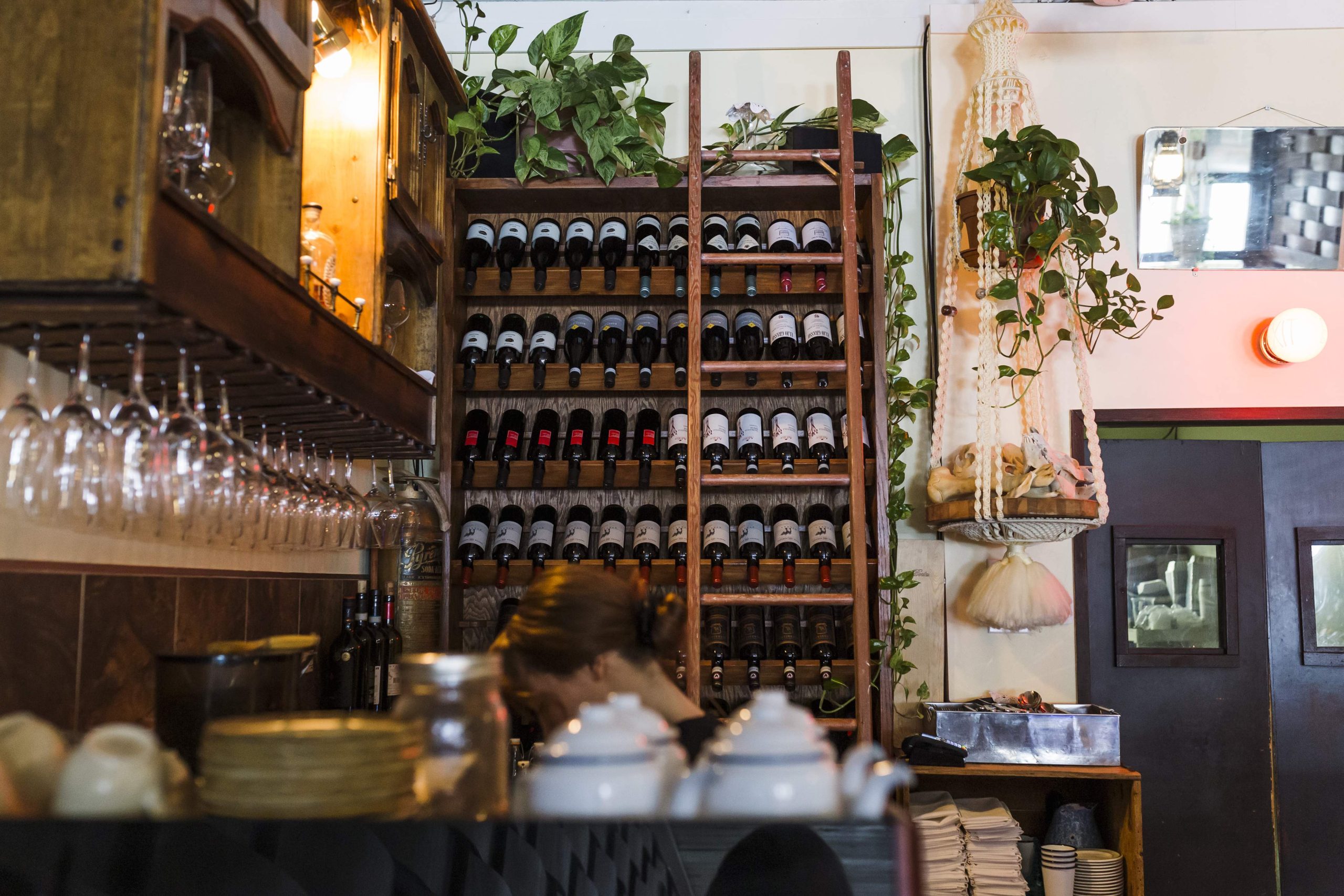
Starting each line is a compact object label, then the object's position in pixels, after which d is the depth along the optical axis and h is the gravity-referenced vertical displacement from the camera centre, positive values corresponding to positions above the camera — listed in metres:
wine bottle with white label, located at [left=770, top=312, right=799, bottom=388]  3.52 +0.67
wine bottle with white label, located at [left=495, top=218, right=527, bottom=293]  3.72 +0.99
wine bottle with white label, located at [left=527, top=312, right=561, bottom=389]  3.54 +0.64
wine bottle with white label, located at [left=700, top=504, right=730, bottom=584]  3.41 +0.04
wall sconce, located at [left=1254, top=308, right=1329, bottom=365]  3.74 +0.73
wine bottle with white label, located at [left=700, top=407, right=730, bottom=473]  3.50 +0.38
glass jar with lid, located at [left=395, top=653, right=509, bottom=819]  1.07 -0.17
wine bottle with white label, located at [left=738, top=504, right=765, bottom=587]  3.48 +0.06
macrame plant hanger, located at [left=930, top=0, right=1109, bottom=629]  3.37 +0.47
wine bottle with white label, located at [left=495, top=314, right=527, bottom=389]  3.55 +0.65
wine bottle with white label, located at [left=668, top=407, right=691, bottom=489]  3.55 +0.36
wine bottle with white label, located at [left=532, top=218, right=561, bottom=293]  3.72 +1.01
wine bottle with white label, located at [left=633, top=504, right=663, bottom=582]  3.47 +0.06
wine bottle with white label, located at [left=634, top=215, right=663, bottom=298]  3.59 +0.98
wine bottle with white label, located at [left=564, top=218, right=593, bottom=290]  3.71 +1.01
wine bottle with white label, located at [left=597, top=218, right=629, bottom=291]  3.67 +1.02
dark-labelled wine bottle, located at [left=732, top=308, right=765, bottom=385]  3.62 +0.71
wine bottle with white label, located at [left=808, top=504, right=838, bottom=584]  3.37 +0.05
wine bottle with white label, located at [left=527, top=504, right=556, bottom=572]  3.50 +0.06
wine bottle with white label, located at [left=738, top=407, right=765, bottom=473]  3.53 +0.38
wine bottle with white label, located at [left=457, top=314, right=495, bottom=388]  3.57 +0.65
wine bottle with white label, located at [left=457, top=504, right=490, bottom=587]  3.49 +0.05
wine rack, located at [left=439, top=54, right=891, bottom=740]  3.25 +0.53
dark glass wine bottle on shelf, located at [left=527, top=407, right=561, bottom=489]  3.54 +0.37
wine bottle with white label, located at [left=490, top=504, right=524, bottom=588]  3.47 +0.06
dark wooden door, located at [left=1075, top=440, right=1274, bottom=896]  3.82 -0.31
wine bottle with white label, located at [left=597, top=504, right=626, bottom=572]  3.46 +0.05
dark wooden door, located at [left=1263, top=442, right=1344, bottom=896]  3.83 -0.34
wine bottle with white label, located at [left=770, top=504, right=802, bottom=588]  3.38 +0.05
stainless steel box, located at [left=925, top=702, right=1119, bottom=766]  3.27 -0.50
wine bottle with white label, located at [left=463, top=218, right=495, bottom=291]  3.69 +1.00
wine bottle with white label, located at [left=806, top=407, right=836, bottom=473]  3.50 +0.37
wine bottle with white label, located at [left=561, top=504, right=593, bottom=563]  3.48 +0.06
